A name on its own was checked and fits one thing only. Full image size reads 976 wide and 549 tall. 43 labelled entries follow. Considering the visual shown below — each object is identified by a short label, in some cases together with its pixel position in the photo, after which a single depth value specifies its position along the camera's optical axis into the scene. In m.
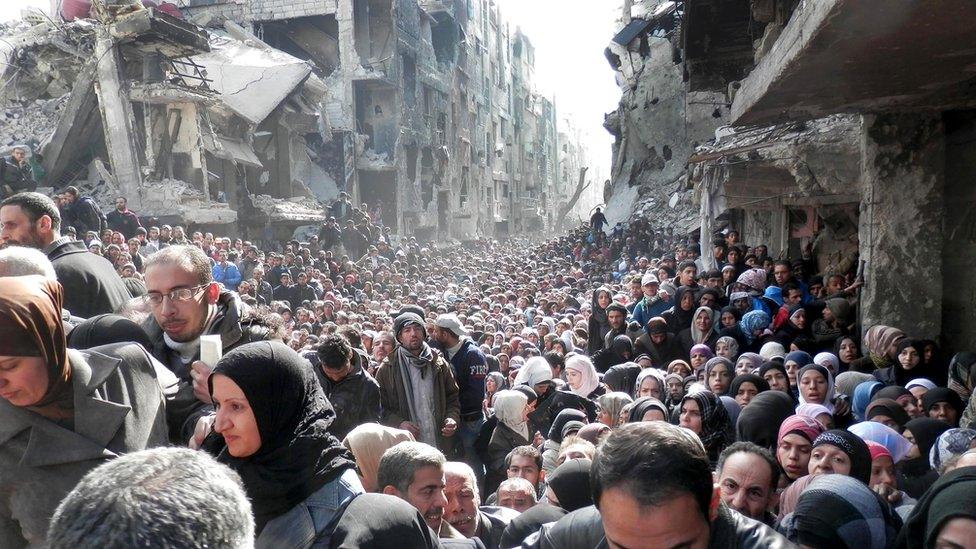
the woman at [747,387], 5.19
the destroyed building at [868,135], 4.16
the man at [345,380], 4.80
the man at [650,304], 9.41
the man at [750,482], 3.00
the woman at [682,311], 8.66
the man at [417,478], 2.74
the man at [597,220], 29.22
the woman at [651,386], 5.72
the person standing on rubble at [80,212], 12.38
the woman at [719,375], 5.72
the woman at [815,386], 5.09
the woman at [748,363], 6.03
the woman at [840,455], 3.23
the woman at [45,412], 1.95
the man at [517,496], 3.86
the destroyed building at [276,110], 17.09
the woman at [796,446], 3.64
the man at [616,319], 8.96
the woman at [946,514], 1.99
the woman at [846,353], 6.95
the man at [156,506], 1.13
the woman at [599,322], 9.79
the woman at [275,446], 1.99
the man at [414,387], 5.44
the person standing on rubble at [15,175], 13.30
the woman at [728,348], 7.16
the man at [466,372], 5.94
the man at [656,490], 1.83
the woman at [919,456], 3.79
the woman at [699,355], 7.07
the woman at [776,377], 5.54
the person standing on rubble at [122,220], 14.27
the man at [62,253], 3.28
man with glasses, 2.78
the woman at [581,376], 6.42
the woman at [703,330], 7.94
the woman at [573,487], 3.38
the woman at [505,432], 5.66
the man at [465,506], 3.15
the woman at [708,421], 4.44
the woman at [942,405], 4.79
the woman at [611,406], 5.09
